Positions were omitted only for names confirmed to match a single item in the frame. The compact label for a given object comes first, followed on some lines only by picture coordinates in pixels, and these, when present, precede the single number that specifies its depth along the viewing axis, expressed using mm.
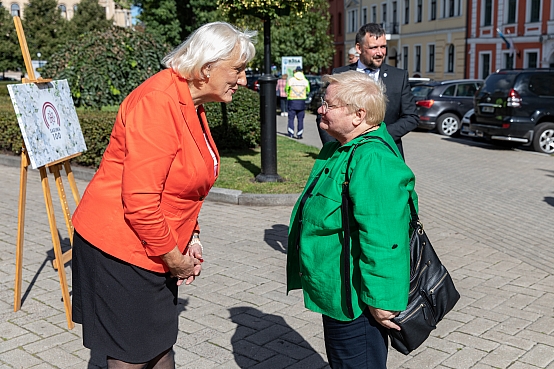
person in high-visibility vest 16594
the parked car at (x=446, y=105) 17906
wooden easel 4410
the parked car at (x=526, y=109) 14008
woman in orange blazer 2307
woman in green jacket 2387
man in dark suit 4562
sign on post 26034
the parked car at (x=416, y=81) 19859
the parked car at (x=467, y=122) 15752
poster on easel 4359
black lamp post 9117
